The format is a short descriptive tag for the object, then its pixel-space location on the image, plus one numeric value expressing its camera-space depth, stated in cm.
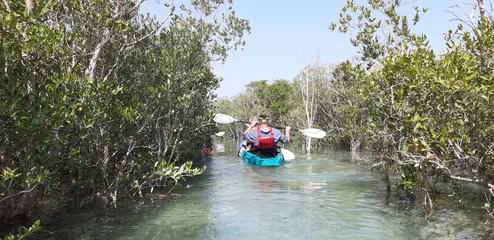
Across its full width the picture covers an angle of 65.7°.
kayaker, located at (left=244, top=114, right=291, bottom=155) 1480
